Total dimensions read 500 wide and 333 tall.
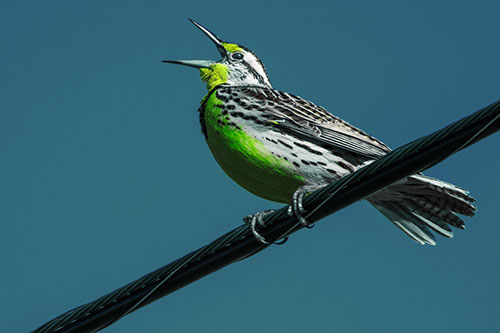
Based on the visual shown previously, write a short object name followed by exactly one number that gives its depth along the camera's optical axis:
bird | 11.47
